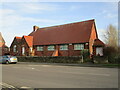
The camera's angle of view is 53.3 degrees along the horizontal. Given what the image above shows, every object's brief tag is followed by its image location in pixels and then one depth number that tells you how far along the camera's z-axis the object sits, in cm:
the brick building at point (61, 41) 2566
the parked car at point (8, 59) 2173
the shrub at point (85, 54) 2230
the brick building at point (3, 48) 4116
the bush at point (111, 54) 2013
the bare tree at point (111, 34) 3136
